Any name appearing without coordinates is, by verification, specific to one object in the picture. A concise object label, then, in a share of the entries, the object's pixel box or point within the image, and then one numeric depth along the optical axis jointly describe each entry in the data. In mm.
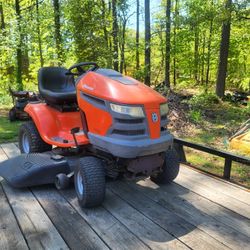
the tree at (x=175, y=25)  8847
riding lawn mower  1909
